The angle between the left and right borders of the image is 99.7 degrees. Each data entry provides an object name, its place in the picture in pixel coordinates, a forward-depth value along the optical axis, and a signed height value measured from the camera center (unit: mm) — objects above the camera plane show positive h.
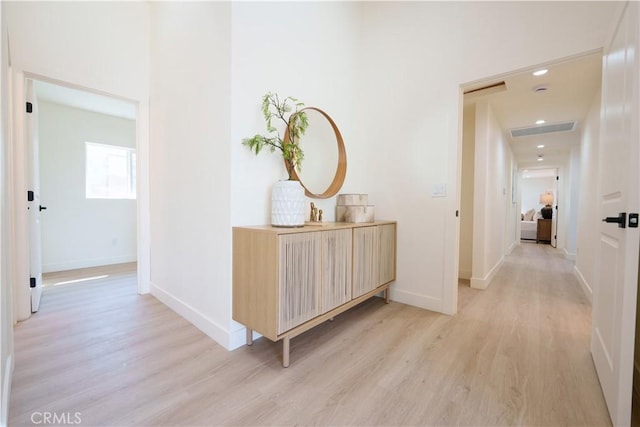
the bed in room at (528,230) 7652 -636
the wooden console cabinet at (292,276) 1513 -443
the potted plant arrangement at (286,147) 1771 +414
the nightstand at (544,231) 7188 -608
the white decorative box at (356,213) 2365 -67
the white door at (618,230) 1061 -93
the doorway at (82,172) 2111 +337
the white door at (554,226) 6328 -450
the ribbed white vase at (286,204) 1765 +8
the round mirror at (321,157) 2320 +449
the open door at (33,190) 2234 +104
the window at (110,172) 4141 +504
